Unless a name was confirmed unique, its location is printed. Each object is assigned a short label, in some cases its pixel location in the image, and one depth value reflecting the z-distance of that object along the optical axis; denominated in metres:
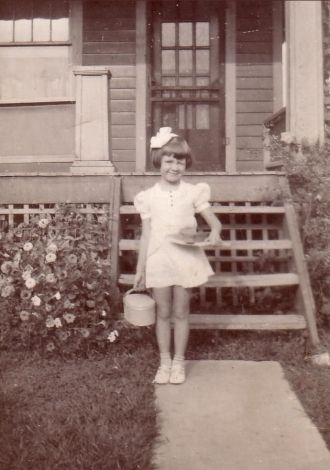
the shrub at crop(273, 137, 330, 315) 4.56
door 8.01
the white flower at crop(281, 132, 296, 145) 5.30
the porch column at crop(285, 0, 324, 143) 5.33
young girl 3.69
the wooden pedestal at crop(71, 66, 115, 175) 5.45
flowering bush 4.05
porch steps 4.29
